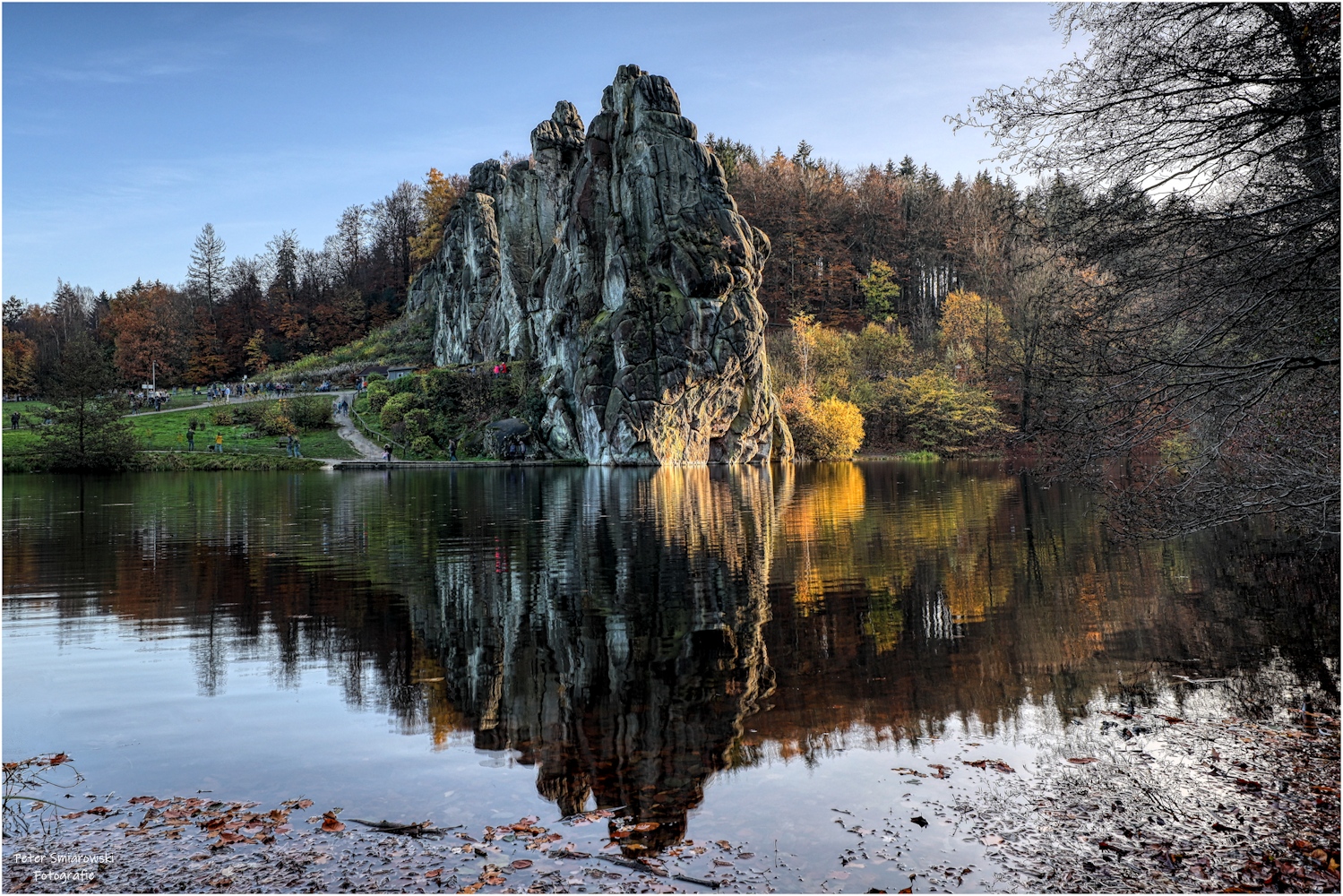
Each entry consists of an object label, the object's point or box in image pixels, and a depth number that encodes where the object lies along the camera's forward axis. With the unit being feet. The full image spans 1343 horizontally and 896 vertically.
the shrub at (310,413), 240.12
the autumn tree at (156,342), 339.98
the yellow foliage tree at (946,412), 249.96
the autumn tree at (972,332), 261.65
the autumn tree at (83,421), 189.37
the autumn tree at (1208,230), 30.60
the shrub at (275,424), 232.12
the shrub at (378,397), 248.26
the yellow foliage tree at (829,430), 249.96
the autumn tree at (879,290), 313.73
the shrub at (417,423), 231.30
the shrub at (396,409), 235.20
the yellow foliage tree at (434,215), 355.36
